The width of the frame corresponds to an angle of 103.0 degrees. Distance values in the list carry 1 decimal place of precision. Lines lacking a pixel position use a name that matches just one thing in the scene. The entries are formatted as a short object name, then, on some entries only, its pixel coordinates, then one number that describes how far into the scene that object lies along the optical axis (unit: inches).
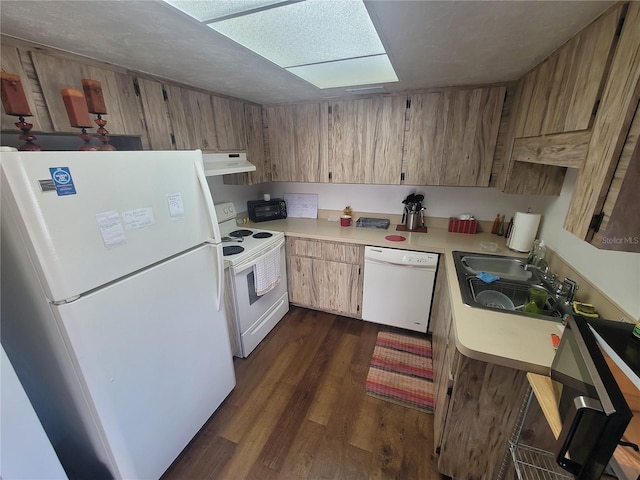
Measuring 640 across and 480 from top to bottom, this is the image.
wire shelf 41.2
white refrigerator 32.9
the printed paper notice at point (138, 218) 40.5
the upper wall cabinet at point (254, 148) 94.7
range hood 74.1
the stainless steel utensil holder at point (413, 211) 96.2
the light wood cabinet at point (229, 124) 80.4
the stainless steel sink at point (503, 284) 50.9
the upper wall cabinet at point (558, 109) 34.5
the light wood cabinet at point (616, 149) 27.5
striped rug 70.7
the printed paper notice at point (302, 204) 115.8
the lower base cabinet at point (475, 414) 42.1
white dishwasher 82.4
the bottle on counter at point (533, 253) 68.4
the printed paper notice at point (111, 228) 37.3
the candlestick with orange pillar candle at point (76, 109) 41.1
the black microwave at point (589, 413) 22.5
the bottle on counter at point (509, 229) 82.0
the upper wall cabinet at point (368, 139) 84.5
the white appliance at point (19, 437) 30.7
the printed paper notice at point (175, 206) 47.3
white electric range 77.1
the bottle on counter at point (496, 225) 89.5
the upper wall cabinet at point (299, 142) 94.0
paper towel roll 72.9
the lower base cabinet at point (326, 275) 93.9
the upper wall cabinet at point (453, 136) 74.7
